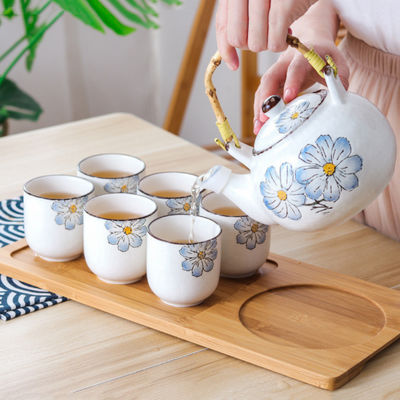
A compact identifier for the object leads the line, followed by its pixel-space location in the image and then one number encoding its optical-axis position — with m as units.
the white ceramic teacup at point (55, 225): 1.18
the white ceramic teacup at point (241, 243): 1.16
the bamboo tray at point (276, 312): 1.06
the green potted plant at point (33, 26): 1.69
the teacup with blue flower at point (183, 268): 1.10
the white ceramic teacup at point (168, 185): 1.23
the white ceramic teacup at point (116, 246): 1.14
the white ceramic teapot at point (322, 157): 1.03
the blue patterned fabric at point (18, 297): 1.13
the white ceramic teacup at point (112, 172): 1.24
